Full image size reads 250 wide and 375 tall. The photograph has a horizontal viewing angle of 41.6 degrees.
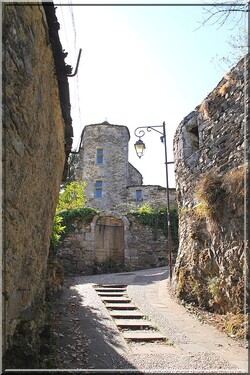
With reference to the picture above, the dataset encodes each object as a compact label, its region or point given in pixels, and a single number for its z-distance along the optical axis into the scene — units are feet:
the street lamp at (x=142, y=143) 29.40
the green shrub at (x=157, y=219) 43.80
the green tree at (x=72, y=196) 50.75
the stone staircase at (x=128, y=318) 15.34
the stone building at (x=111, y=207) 41.73
